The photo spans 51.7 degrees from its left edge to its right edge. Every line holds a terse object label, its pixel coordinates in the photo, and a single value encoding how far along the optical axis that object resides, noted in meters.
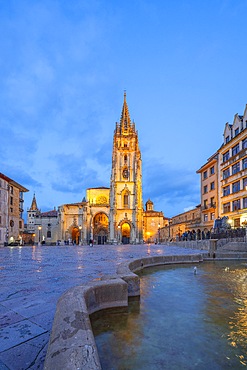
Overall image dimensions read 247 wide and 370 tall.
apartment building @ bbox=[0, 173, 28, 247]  42.31
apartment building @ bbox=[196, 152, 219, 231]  37.77
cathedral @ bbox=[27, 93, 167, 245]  62.91
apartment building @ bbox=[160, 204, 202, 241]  43.21
